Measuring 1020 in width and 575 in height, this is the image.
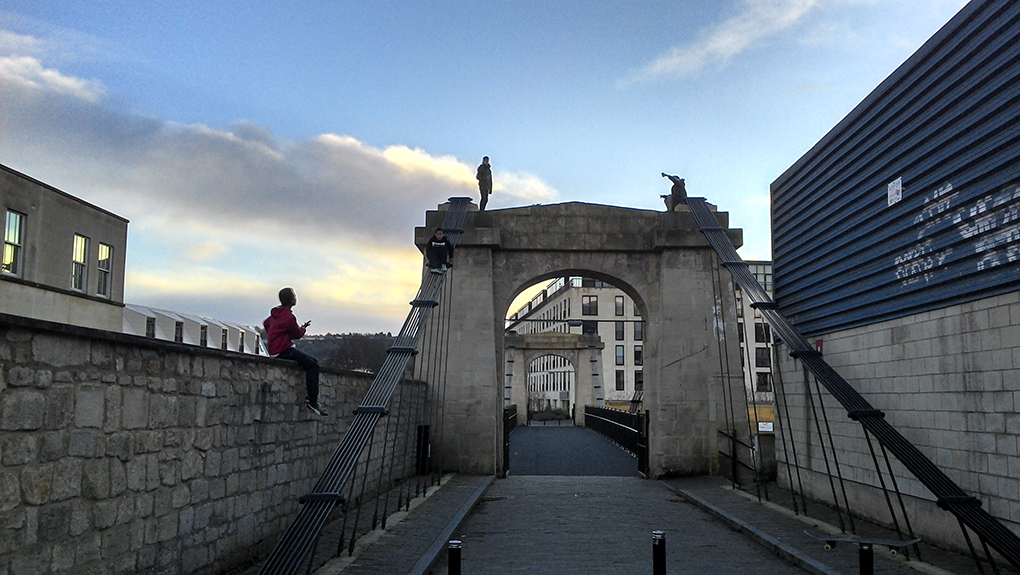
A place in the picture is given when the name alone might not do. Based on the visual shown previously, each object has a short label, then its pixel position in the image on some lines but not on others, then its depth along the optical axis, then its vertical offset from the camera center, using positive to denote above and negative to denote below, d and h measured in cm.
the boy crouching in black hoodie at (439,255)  1368 +220
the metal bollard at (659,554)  573 -112
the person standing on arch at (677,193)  1764 +414
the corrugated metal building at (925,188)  724 +211
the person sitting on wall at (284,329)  806 +57
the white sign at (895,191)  906 +217
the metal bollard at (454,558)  542 -108
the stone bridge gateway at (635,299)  1642 +164
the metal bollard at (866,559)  522 -104
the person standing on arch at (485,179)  1823 +458
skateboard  722 -143
